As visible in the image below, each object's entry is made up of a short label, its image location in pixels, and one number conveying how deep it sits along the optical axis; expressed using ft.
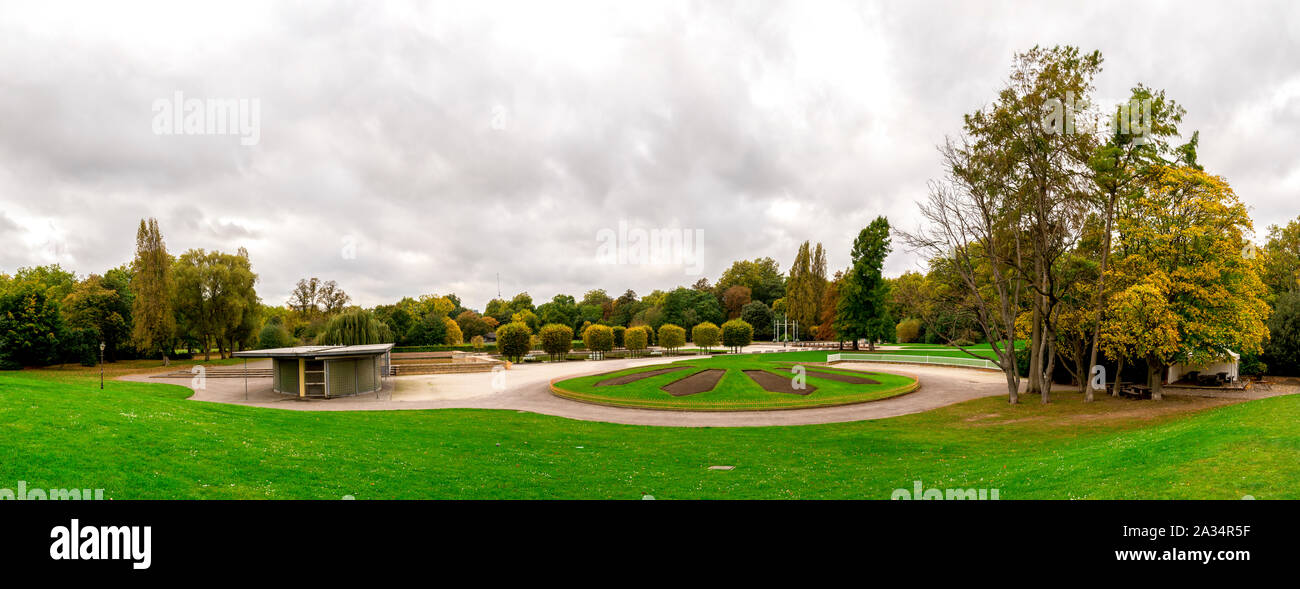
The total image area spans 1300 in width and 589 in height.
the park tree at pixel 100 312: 145.59
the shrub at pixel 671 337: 206.28
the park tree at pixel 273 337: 190.90
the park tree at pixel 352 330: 155.22
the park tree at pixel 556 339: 182.29
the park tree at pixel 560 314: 288.71
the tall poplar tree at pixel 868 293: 161.17
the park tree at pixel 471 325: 294.46
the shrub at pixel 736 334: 215.51
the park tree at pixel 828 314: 229.04
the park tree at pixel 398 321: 230.27
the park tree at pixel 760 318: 295.89
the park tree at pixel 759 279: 343.46
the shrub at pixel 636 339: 201.87
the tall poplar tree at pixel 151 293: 151.12
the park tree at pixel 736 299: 327.26
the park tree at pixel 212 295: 160.04
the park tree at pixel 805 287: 245.86
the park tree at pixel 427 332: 232.32
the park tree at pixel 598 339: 191.01
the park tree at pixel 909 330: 233.55
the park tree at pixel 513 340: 175.52
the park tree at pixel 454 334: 244.01
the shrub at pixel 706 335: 214.07
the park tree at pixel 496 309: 351.05
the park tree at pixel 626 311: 302.45
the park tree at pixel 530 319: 286.07
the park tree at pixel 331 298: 260.62
